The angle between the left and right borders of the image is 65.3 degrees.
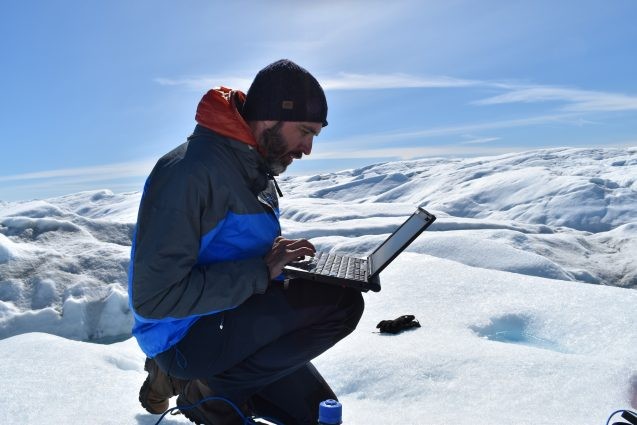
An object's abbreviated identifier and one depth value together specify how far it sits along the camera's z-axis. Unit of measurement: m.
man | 1.63
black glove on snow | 3.76
